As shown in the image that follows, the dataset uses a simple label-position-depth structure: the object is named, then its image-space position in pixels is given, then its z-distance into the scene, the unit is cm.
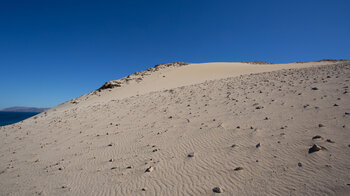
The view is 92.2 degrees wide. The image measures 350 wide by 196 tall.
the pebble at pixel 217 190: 300
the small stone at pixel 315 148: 343
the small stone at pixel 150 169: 399
